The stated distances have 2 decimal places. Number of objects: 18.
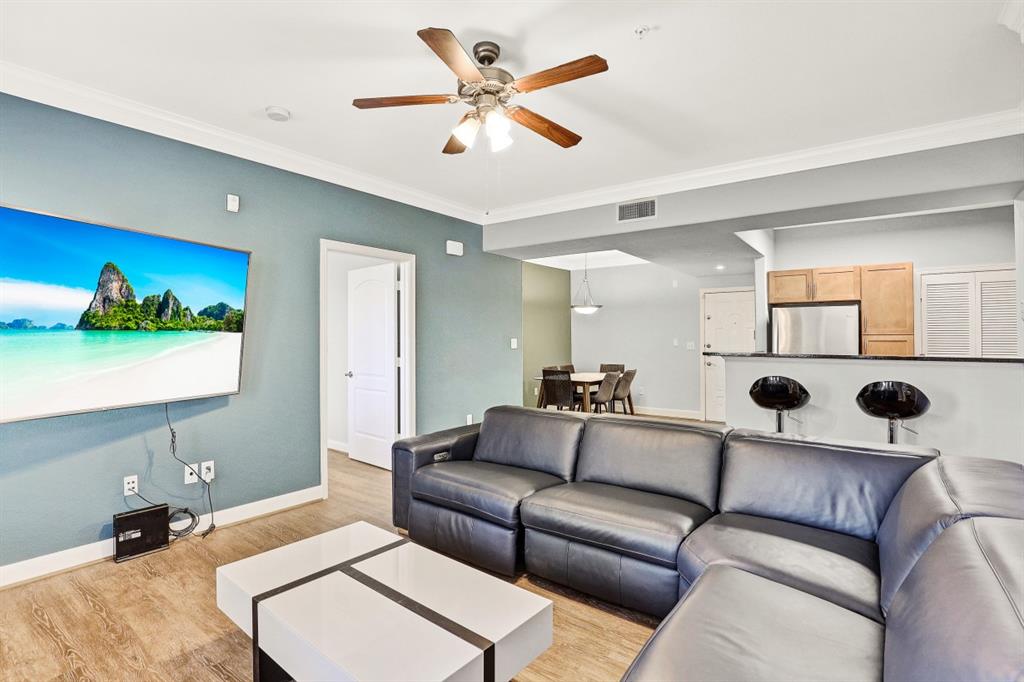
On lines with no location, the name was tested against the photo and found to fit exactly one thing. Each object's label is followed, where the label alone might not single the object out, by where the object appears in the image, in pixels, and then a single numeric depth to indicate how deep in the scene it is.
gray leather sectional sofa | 1.10
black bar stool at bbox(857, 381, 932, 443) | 3.20
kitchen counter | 3.16
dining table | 6.89
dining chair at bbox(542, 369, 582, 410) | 6.60
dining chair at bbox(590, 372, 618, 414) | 6.88
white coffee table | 1.42
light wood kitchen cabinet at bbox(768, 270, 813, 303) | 5.73
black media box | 2.86
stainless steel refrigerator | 5.42
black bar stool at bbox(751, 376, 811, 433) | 3.60
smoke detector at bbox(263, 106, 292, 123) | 3.02
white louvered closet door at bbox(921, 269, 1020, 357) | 4.98
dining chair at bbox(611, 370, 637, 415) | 7.18
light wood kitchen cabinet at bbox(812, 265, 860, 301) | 5.48
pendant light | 8.95
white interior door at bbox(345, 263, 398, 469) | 4.77
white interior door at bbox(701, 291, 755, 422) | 7.29
